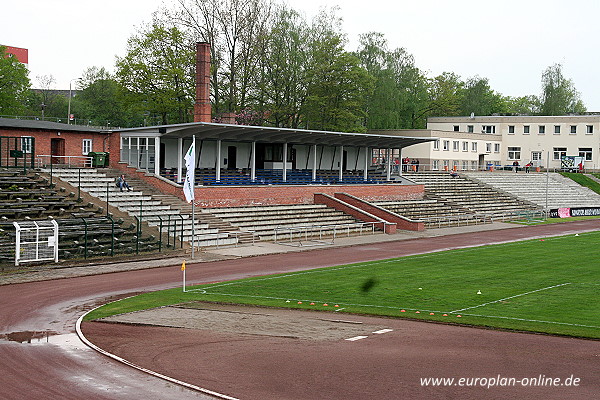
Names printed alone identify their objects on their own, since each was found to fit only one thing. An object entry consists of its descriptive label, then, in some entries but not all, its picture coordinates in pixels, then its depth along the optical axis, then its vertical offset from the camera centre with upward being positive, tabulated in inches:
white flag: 1207.2 -36.2
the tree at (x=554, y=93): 4284.0 +471.1
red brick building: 1753.2 +35.4
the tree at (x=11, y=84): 2930.6 +297.0
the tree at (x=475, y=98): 4643.2 +459.6
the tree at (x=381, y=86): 3299.7 +366.2
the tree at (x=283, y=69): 2827.3 +372.4
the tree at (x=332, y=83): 2837.1 +323.6
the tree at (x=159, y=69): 2586.1 +320.5
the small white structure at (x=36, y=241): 1145.7 -153.3
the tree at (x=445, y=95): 4493.6 +470.6
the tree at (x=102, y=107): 3602.4 +243.4
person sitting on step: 1644.9 -72.7
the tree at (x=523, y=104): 5999.0 +555.2
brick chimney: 2084.2 +220.9
